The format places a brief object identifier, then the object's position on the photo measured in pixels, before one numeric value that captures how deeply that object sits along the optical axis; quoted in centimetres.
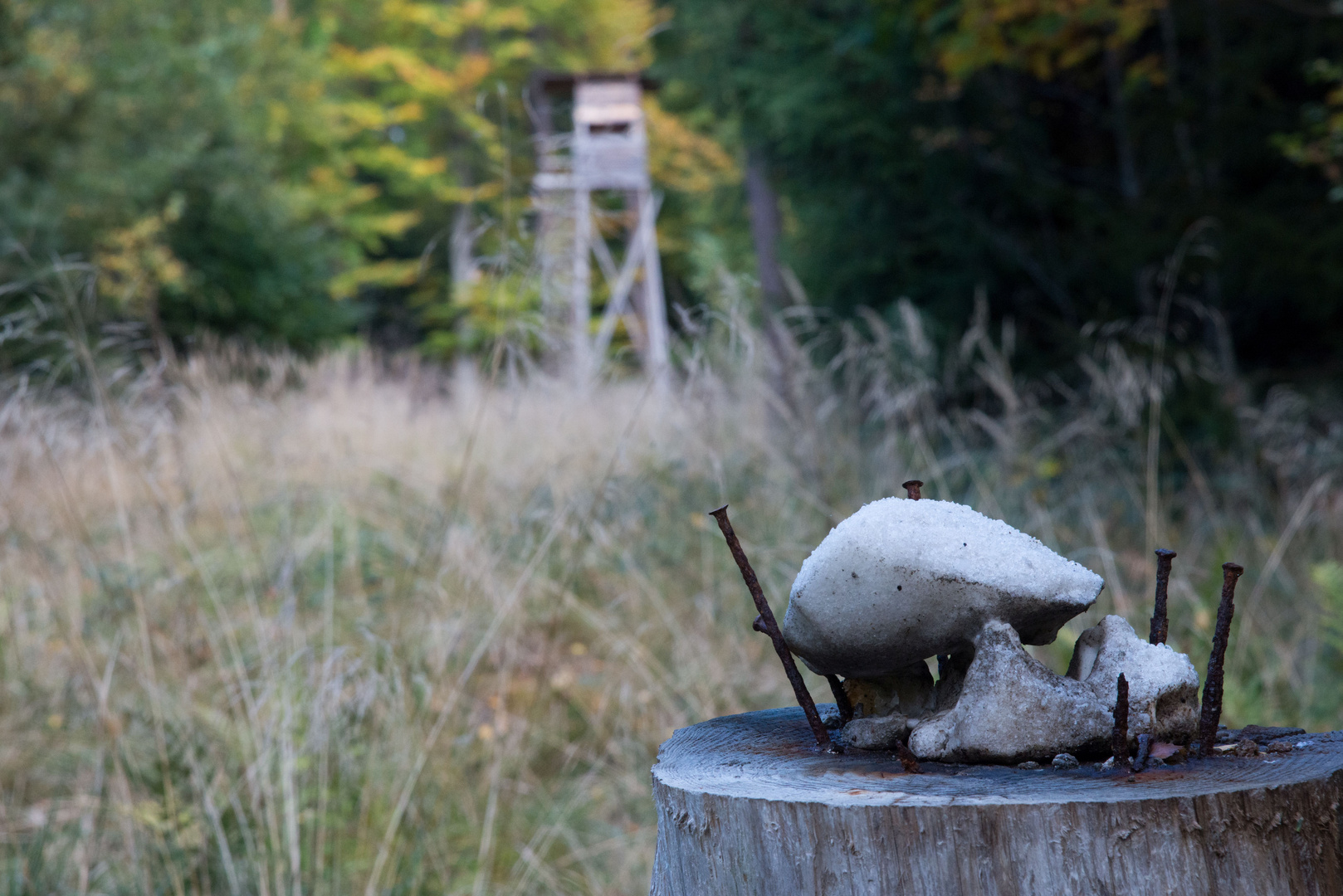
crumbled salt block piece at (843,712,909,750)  170
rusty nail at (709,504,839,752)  170
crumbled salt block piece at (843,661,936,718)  171
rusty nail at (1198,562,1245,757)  166
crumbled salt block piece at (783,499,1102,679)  165
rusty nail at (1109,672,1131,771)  162
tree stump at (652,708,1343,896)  158
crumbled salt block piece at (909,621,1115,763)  165
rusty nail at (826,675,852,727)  173
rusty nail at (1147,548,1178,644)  170
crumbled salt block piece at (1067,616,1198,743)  166
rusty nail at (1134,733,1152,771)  164
